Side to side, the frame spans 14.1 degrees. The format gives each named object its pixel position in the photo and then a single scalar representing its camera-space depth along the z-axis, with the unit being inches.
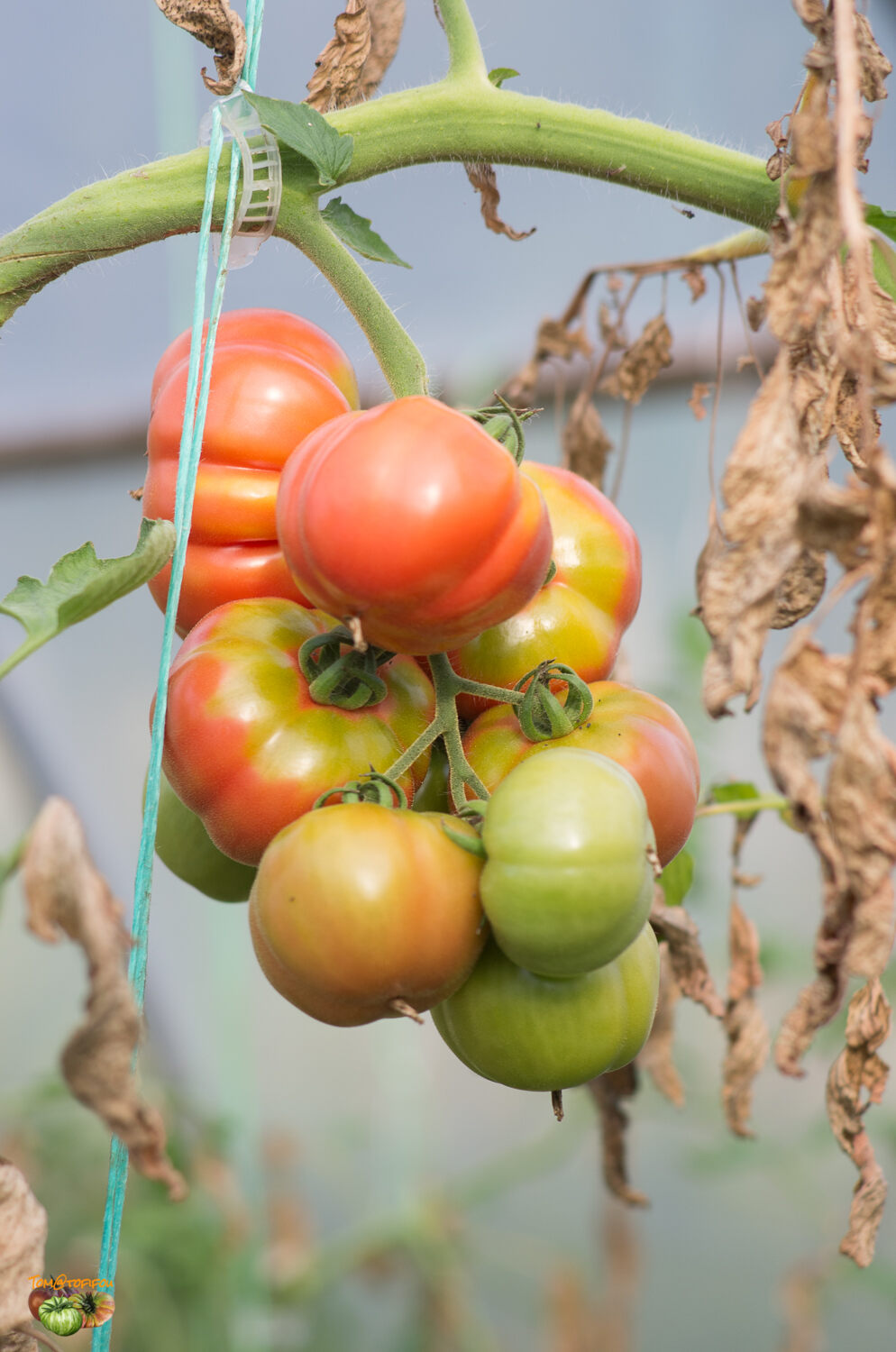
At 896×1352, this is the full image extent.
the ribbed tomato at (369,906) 29.5
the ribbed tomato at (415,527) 29.8
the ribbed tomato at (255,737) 31.0
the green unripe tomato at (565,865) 29.3
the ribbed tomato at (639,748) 31.0
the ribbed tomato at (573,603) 31.9
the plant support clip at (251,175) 31.8
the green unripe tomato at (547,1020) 30.3
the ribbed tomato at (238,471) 32.3
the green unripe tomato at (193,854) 32.7
